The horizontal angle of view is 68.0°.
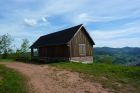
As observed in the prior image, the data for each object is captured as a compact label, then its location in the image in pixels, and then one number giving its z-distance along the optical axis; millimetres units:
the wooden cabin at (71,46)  16521
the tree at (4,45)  27623
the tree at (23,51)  27743
